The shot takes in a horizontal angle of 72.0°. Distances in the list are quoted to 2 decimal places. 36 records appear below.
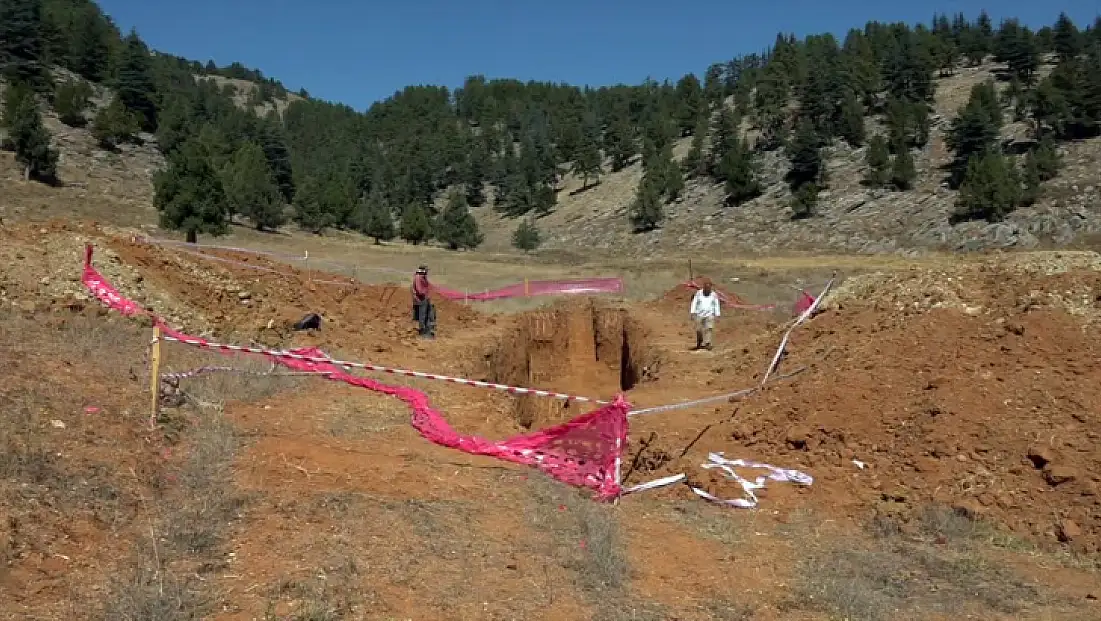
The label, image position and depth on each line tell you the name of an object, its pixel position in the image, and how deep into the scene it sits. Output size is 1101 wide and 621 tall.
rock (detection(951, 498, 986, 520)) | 6.96
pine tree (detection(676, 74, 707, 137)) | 93.25
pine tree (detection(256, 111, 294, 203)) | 74.75
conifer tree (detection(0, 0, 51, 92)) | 64.81
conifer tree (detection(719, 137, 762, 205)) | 61.09
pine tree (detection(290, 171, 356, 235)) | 61.69
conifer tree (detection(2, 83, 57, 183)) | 44.34
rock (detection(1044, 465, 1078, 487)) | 6.93
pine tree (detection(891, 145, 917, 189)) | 52.06
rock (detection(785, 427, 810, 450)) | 8.66
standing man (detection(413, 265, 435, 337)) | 16.88
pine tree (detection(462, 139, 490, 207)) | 101.36
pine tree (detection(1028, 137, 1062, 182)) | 45.06
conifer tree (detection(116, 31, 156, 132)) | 70.44
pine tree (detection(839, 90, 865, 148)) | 62.53
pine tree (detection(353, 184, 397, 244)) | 59.50
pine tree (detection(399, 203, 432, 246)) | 61.16
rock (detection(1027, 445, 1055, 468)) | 7.14
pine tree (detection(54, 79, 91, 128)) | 57.72
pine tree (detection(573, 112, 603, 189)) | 89.62
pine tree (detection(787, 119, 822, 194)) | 59.19
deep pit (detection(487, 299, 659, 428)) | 19.70
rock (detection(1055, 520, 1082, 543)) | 6.52
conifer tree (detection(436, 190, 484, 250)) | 59.94
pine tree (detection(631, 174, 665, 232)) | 63.75
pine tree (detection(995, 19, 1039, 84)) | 68.75
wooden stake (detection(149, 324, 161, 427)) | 7.34
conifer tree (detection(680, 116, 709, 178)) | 70.31
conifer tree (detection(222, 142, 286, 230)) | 52.81
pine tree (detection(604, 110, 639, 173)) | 92.75
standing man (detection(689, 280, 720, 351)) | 14.84
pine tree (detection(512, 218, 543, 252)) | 57.50
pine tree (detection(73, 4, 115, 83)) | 76.88
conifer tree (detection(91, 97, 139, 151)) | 57.16
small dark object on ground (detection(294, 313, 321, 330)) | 15.13
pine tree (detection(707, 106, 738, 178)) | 67.22
